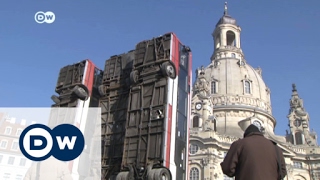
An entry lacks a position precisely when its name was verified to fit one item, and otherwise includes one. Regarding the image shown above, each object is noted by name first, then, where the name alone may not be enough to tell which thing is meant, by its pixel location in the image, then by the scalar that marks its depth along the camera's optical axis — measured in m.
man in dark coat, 5.20
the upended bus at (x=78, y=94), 22.02
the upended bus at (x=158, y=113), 17.36
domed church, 43.66
